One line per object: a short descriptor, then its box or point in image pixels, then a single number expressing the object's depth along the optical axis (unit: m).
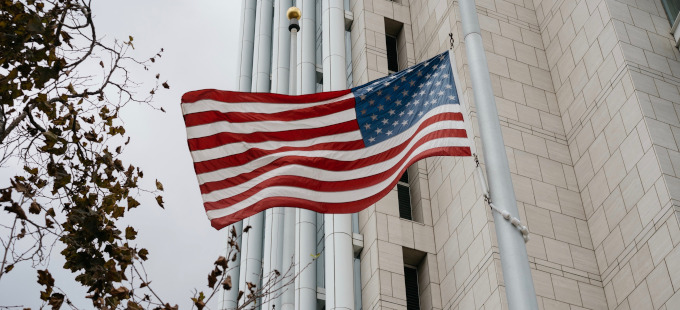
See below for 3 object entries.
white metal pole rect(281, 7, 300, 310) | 24.62
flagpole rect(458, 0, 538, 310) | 9.58
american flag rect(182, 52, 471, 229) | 12.47
